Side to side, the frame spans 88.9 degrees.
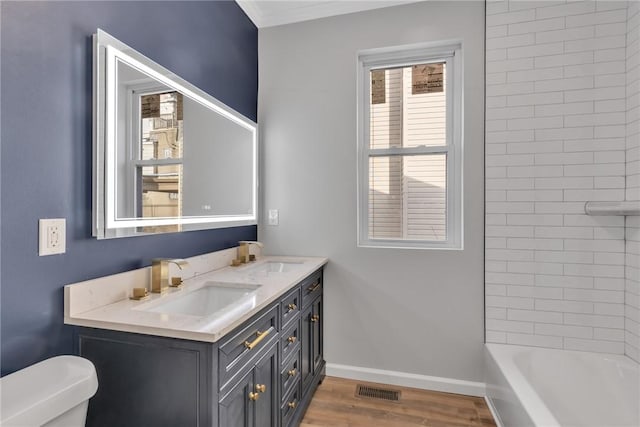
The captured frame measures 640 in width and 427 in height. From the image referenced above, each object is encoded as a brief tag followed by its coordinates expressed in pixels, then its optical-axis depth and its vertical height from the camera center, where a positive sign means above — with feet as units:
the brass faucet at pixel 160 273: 4.89 -0.95
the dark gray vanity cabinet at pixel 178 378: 3.50 -1.93
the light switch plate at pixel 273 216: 8.54 -0.16
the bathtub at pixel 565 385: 5.55 -3.22
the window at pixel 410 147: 7.78 +1.56
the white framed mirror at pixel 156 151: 4.22 +0.97
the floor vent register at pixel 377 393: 7.20 -4.12
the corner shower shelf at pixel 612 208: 5.71 +0.06
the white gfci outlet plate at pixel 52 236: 3.59 -0.30
